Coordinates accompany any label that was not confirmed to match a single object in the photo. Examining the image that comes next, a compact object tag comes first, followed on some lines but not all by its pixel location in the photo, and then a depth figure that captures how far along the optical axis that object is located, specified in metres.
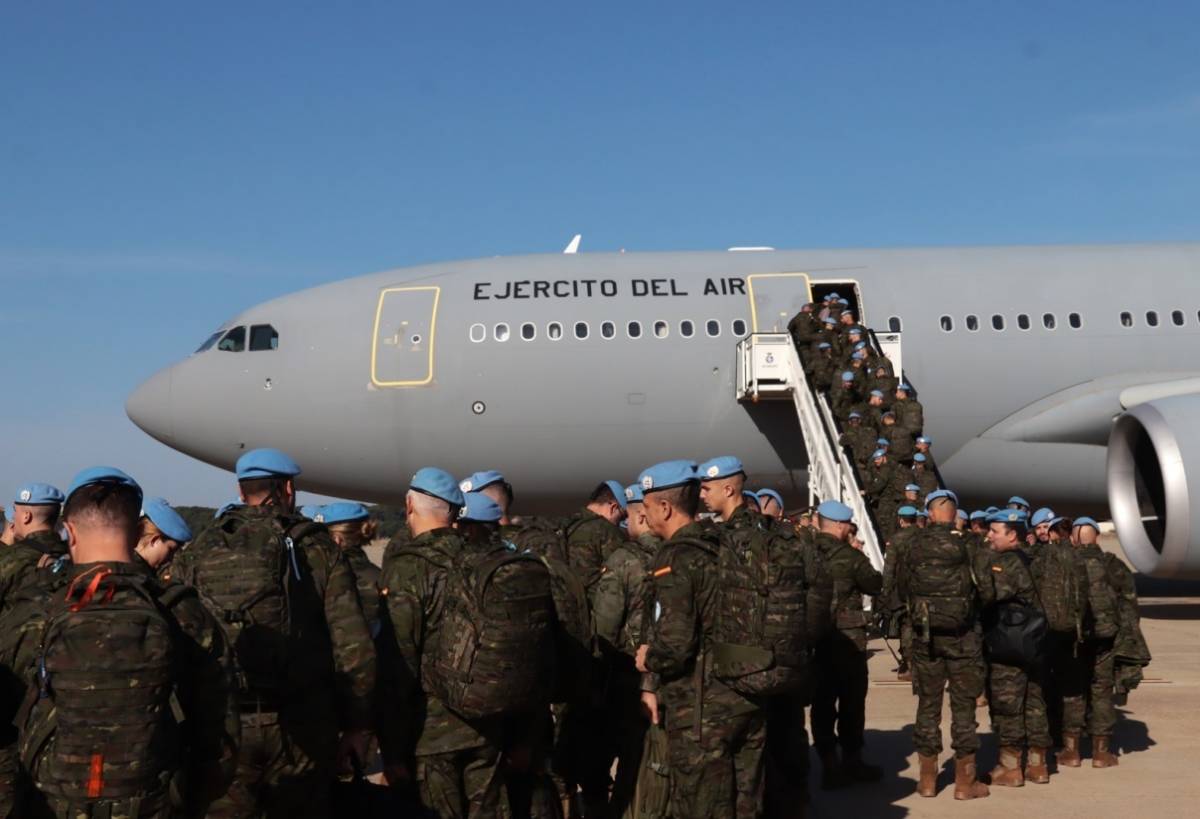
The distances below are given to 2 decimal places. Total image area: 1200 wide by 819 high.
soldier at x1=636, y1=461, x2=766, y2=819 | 5.29
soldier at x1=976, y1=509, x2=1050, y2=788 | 7.82
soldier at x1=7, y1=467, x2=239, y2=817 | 3.47
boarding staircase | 14.36
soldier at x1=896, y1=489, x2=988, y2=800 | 7.53
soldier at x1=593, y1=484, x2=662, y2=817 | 5.98
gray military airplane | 16.14
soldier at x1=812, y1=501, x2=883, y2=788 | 8.18
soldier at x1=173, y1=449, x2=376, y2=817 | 4.70
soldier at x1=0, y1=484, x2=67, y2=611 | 6.18
